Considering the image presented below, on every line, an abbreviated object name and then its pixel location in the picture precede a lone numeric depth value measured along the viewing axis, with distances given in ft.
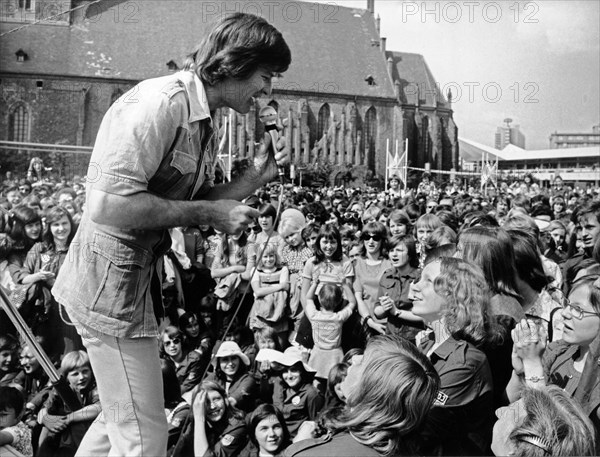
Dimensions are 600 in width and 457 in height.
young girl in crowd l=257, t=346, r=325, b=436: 16.24
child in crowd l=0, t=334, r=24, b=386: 17.13
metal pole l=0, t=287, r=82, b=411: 8.11
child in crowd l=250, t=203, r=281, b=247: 22.81
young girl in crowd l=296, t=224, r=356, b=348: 20.76
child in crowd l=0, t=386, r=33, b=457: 13.44
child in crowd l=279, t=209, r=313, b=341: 22.16
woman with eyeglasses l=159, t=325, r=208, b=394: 17.38
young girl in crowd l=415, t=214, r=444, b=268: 20.34
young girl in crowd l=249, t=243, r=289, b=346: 21.65
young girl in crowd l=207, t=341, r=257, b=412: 15.92
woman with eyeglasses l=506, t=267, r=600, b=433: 8.95
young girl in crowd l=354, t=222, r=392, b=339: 20.15
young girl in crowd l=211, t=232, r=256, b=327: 21.86
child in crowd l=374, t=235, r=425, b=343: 17.25
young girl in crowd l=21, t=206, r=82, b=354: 16.49
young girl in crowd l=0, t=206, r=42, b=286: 18.12
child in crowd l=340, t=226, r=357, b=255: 27.46
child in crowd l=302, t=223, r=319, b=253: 23.14
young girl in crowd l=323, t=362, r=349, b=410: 14.96
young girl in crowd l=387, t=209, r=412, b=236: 21.68
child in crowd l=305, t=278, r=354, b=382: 18.97
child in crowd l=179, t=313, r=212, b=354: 18.80
